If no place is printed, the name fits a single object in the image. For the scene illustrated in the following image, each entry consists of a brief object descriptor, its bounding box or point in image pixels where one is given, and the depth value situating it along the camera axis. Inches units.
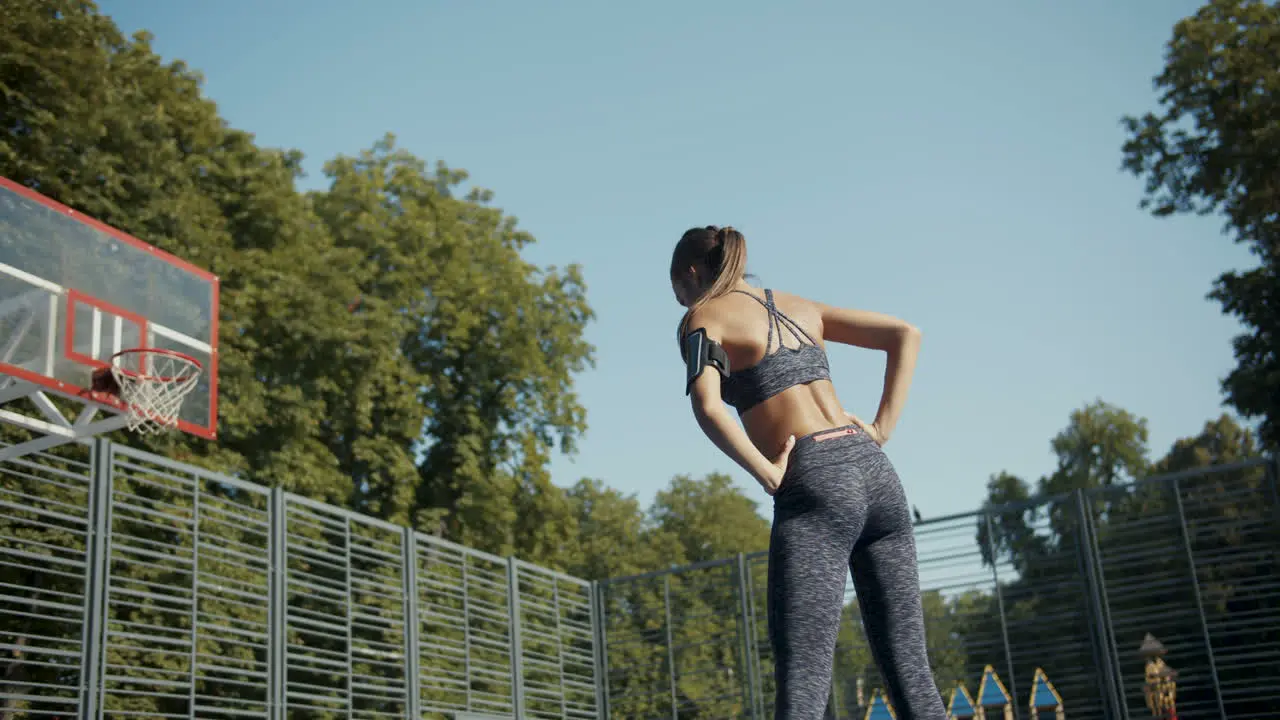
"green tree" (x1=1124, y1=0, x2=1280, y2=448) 845.2
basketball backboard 363.9
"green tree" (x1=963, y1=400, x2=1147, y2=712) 539.5
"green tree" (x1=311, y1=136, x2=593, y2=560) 939.3
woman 102.4
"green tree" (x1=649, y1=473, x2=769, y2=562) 1582.2
